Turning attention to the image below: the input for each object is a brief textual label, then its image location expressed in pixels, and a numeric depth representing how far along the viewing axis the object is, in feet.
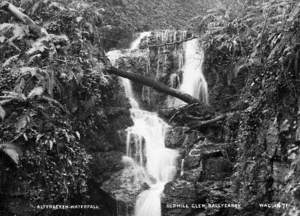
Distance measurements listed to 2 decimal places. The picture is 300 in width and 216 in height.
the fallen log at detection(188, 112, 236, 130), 29.25
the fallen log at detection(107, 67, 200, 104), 30.68
